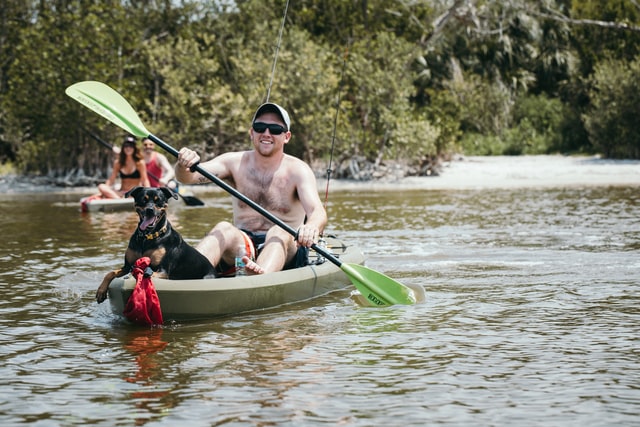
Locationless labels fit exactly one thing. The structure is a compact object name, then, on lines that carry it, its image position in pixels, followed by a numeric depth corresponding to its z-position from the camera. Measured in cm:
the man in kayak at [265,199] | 777
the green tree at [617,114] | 2848
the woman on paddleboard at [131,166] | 1680
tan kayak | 691
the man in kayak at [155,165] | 1802
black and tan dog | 696
